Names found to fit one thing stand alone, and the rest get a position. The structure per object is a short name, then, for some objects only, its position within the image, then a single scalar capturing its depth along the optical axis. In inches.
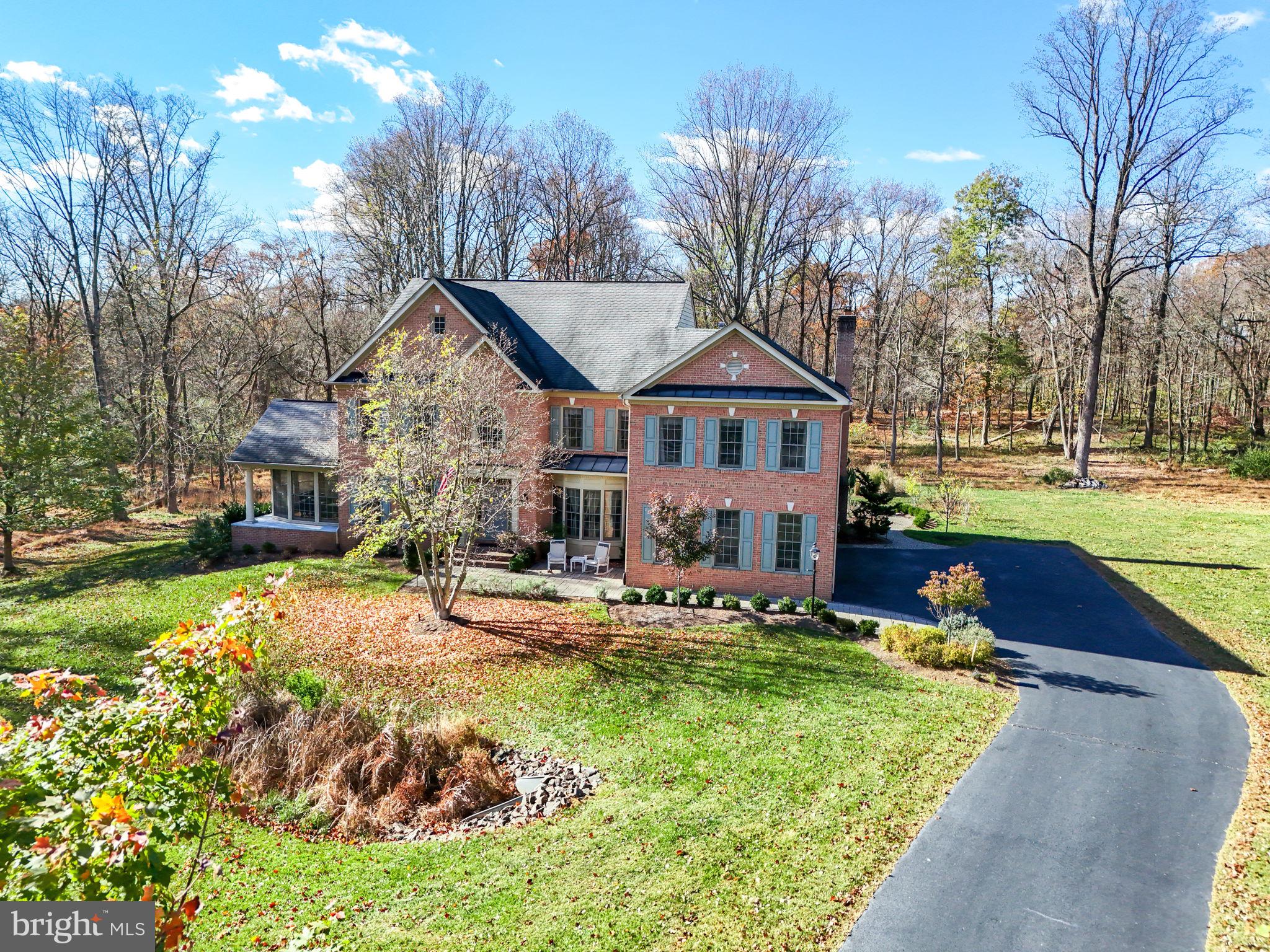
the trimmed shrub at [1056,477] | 1536.7
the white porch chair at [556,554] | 903.7
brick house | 780.0
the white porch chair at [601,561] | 900.6
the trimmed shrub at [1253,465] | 1465.3
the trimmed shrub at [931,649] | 612.1
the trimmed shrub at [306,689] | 512.1
